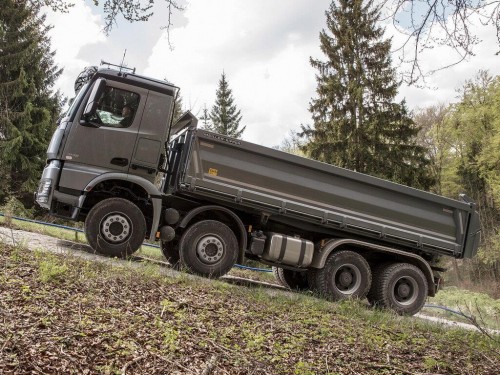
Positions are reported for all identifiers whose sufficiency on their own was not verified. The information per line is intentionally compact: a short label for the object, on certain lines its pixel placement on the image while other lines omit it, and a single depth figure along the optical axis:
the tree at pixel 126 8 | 4.10
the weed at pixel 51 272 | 4.49
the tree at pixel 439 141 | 28.58
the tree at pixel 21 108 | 22.62
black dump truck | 6.98
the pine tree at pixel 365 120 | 19.12
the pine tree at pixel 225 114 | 37.66
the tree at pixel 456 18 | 3.80
